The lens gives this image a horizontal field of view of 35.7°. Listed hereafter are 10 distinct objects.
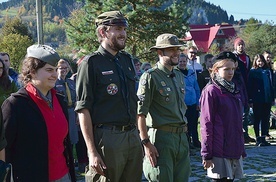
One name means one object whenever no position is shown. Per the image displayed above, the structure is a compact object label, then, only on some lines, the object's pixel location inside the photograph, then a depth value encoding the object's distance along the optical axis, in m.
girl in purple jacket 4.35
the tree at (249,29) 63.55
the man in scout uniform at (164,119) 4.18
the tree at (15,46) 35.40
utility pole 12.74
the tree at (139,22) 23.50
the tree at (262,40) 51.28
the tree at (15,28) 42.56
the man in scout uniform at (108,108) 3.59
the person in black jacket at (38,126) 3.15
